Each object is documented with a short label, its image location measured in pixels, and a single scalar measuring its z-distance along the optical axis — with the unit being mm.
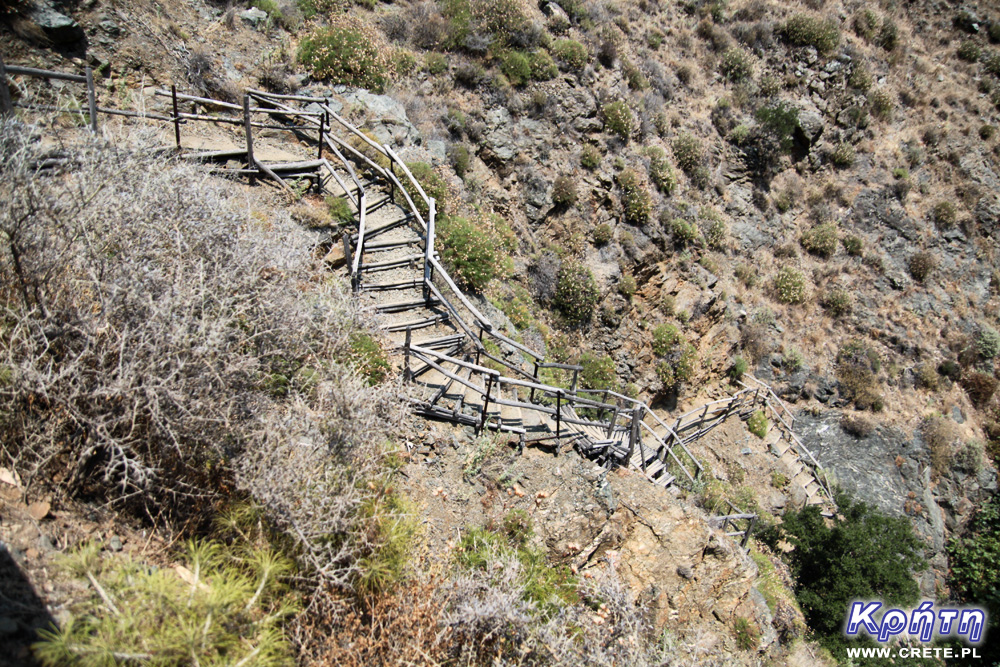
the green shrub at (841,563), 12562
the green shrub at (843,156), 23391
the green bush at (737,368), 17703
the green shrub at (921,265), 22266
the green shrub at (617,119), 17469
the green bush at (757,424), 17422
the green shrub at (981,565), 16505
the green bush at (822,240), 21609
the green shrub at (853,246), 22000
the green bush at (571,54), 17688
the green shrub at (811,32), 24141
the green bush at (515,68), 16547
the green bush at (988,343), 21656
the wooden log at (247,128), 8998
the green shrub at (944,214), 23406
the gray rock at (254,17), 13273
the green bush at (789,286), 20000
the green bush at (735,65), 22562
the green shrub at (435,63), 15680
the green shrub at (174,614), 3105
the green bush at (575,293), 14461
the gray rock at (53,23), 9281
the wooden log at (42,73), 5970
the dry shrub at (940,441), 19094
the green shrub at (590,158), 16375
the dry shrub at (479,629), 4254
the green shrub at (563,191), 15461
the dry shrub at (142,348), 4062
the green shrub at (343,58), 12797
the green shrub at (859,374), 19453
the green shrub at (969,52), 27438
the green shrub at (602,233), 15664
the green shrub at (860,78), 24328
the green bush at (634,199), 16406
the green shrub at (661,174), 17788
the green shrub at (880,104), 24797
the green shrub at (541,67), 16969
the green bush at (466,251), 10461
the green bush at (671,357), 15516
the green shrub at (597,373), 13930
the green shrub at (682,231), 17109
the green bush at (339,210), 9609
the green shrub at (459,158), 14086
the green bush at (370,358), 6621
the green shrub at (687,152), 19203
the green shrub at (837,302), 20844
